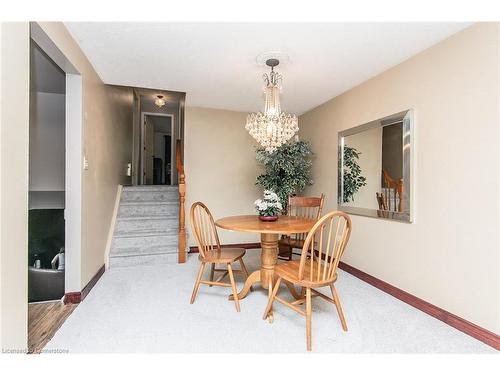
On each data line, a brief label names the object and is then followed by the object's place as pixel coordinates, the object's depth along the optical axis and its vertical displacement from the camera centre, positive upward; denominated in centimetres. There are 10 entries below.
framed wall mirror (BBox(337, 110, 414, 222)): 240 +23
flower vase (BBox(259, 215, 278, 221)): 246 -29
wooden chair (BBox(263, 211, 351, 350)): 163 -63
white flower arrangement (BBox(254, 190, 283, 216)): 245 -17
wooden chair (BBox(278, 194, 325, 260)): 311 -33
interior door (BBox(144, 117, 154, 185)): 661 +104
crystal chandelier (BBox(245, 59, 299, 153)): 243 +66
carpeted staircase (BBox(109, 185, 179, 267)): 336 -60
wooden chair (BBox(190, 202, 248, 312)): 221 -64
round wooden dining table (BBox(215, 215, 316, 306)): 218 -52
